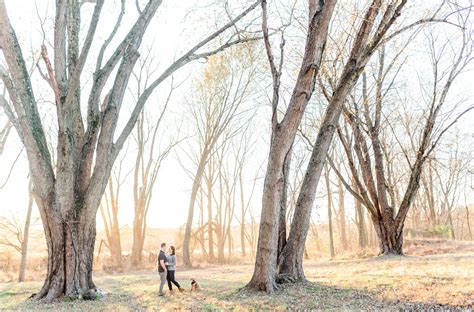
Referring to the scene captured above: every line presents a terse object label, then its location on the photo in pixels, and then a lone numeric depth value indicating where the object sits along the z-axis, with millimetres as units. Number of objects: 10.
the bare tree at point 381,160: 15938
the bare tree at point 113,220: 21839
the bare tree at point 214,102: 21375
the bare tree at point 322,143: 9289
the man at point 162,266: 9348
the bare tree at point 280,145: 8047
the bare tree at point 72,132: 8578
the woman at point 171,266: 9789
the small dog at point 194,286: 9539
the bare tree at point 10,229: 19980
